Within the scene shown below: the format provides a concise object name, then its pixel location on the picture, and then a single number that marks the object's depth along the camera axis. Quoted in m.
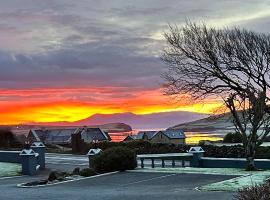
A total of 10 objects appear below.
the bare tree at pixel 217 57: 30.75
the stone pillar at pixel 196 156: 27.59
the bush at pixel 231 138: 44.24
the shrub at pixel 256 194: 7.89
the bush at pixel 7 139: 45.68
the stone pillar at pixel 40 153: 30.22
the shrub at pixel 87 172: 22.34
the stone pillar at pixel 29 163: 26.83
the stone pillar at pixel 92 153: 25.29
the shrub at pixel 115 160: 23.12
